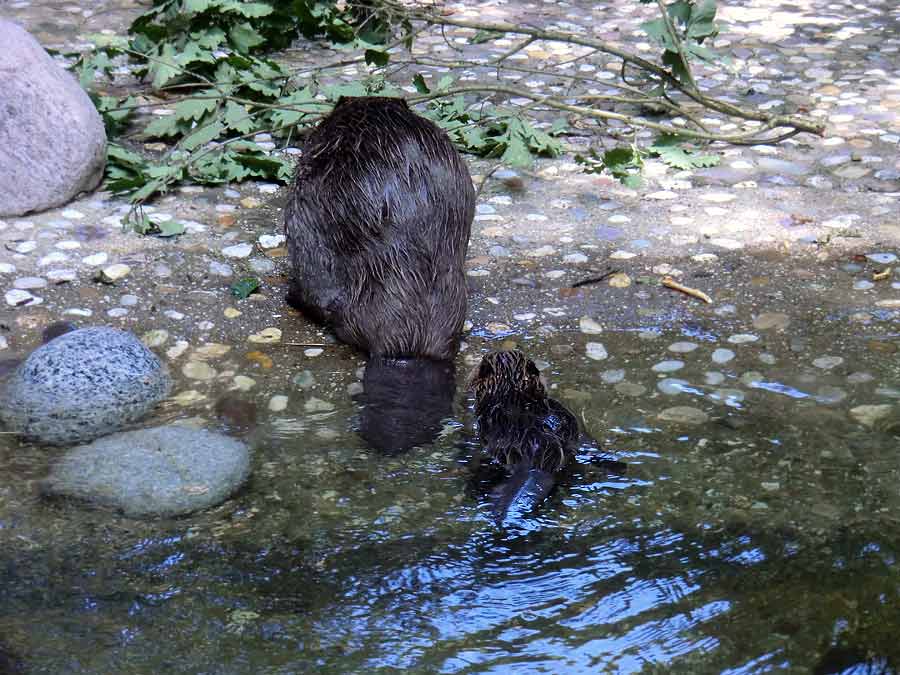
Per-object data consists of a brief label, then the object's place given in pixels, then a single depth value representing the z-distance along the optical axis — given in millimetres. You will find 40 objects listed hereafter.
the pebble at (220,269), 4926
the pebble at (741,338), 4371
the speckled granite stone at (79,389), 3855
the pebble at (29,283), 4727
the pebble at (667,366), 4168
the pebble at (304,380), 4157
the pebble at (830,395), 3891
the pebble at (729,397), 3914
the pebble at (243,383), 4129
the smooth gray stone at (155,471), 3398
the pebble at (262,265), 4988
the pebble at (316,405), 3977
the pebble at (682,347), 4324
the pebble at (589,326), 4504
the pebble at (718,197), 5598
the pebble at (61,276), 4789
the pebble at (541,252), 5129
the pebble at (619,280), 4852
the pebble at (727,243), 5125
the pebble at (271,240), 5188
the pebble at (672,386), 4008
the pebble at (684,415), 3813
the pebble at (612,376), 4117
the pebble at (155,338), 4422
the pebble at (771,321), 4469
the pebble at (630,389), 4012
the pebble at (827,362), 4133
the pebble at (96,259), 4945
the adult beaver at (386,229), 4125
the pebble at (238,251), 5078
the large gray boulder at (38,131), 5250
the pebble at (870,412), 3758
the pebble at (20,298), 4602
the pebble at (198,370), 4207
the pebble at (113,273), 4801
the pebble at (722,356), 4230
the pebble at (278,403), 3982
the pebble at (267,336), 4488
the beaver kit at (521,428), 3393
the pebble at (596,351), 4305
